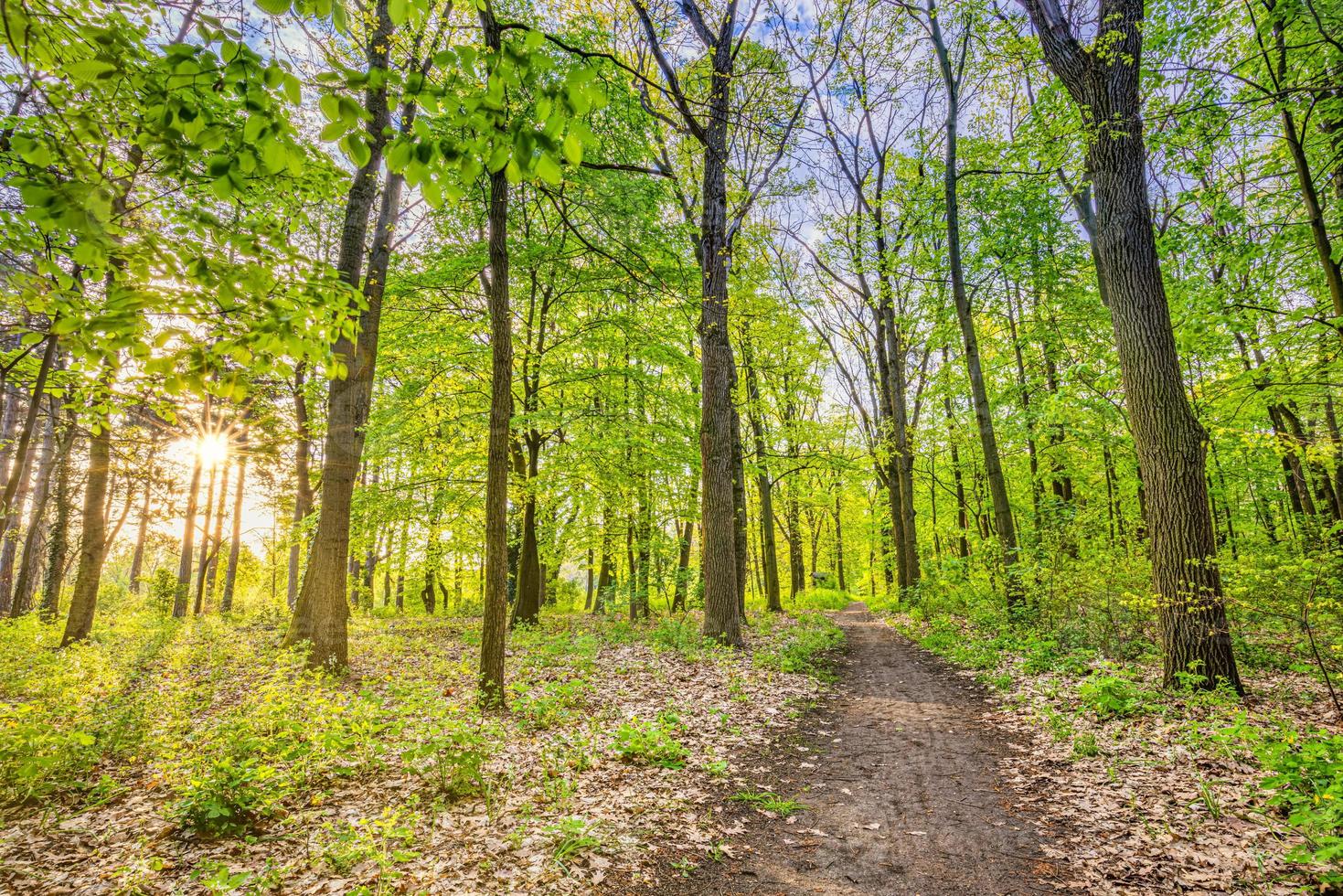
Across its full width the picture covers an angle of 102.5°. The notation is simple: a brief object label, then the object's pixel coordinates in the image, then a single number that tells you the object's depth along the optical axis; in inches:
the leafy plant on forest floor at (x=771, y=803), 187.3
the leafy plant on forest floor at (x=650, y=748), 213.0
